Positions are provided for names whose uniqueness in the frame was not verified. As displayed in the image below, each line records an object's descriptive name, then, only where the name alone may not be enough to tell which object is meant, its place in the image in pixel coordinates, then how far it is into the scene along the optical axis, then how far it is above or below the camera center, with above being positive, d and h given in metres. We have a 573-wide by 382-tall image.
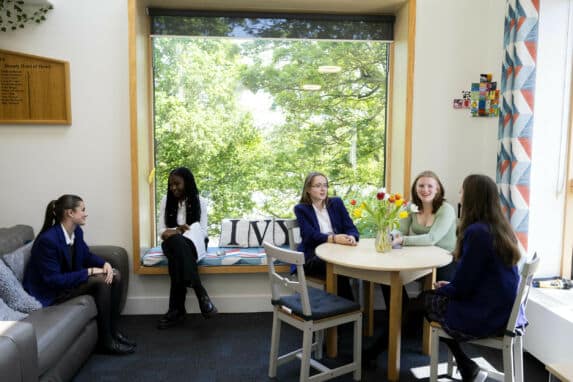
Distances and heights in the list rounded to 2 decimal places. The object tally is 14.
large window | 4.21 +0.23
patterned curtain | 3.23 +0.24
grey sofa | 2.05 -0.96
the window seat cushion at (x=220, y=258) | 3.81 -0.91
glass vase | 3.12 -0.61
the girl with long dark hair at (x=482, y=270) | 2.31 -0.59
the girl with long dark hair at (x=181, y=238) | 3.61 -0.72
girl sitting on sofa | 2.95 -0.81
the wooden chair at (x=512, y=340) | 2.24 -0.96
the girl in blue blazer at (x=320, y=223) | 3.35 -0.57
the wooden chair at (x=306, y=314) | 2.62 -0.95
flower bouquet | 2.98 -0.43
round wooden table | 2.79 -0.72
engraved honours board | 3.69 +0.38
